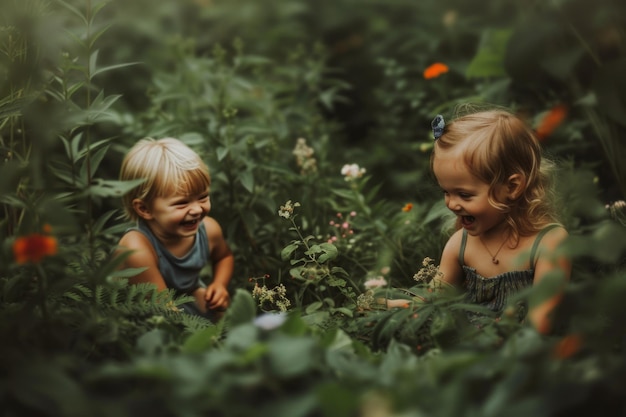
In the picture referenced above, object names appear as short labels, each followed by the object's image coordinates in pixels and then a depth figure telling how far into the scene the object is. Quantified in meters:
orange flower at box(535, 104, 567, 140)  2.62
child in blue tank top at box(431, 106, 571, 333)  2.54
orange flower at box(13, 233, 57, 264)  1.84
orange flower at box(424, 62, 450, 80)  3.83
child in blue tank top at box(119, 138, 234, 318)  2.91
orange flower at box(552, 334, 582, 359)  1.61
